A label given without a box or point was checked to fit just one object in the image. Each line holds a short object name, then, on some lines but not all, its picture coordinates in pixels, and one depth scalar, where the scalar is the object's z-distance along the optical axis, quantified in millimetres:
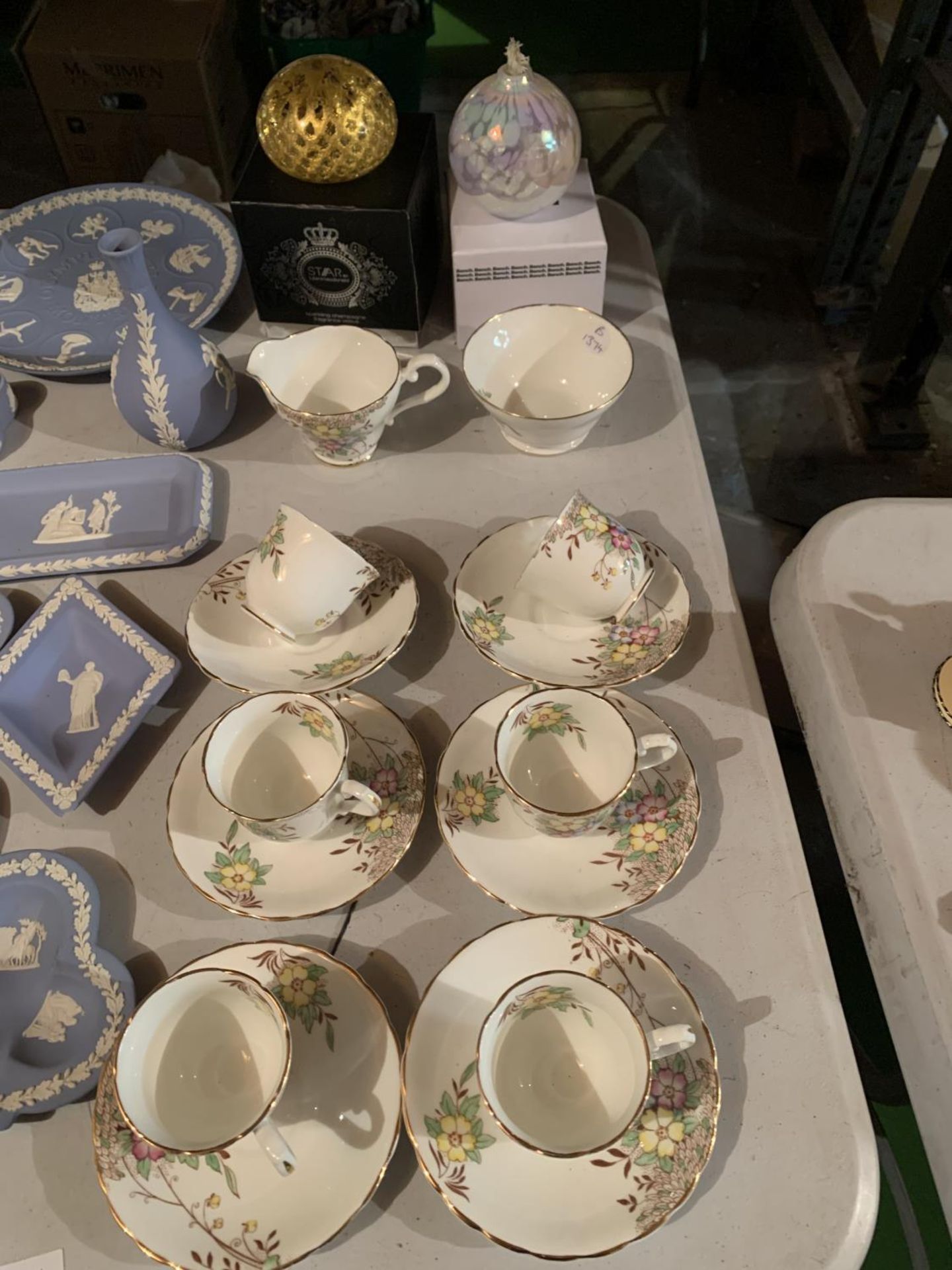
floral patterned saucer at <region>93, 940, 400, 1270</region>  569
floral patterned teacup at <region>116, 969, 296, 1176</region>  555
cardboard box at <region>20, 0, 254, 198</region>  1527
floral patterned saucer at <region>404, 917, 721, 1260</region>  562
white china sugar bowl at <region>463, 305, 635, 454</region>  973
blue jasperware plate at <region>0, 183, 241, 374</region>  1081
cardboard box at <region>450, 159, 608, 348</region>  991
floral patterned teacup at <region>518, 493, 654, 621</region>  796
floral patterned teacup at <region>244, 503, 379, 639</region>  796
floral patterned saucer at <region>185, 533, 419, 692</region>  801
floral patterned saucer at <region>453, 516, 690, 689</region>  800
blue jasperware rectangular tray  902
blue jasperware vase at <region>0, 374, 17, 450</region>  1012
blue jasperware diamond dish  765
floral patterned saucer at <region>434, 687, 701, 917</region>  682
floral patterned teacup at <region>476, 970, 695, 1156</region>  559
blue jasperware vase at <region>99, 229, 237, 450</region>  931
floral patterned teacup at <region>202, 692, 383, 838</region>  685
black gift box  973
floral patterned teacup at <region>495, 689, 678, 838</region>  688
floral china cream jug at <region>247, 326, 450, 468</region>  959
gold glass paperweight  943
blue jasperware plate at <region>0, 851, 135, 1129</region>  631
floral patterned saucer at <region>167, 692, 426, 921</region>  691
